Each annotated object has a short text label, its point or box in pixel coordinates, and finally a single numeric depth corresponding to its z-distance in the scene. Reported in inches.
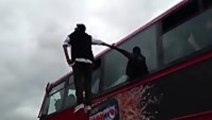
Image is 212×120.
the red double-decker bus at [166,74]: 125.7
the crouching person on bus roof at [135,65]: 157.8
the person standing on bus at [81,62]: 147.2
